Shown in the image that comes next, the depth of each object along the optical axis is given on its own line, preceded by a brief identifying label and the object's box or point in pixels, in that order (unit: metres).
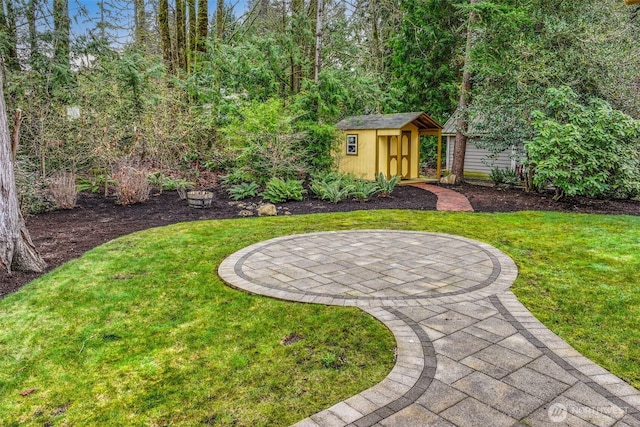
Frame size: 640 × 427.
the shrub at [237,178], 11.02
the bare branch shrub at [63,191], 8.55
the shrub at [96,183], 10.08
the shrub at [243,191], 10.37
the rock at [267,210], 8.85
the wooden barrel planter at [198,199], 9.22
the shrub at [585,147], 8.99
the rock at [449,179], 13.99
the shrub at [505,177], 12.98
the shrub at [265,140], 10.52
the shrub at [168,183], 10.53
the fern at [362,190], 10.47
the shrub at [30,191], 7.36
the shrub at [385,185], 10.97
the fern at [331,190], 10.18
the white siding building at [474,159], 15.09
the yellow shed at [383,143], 13.55
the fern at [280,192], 10.16
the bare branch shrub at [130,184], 9.09
